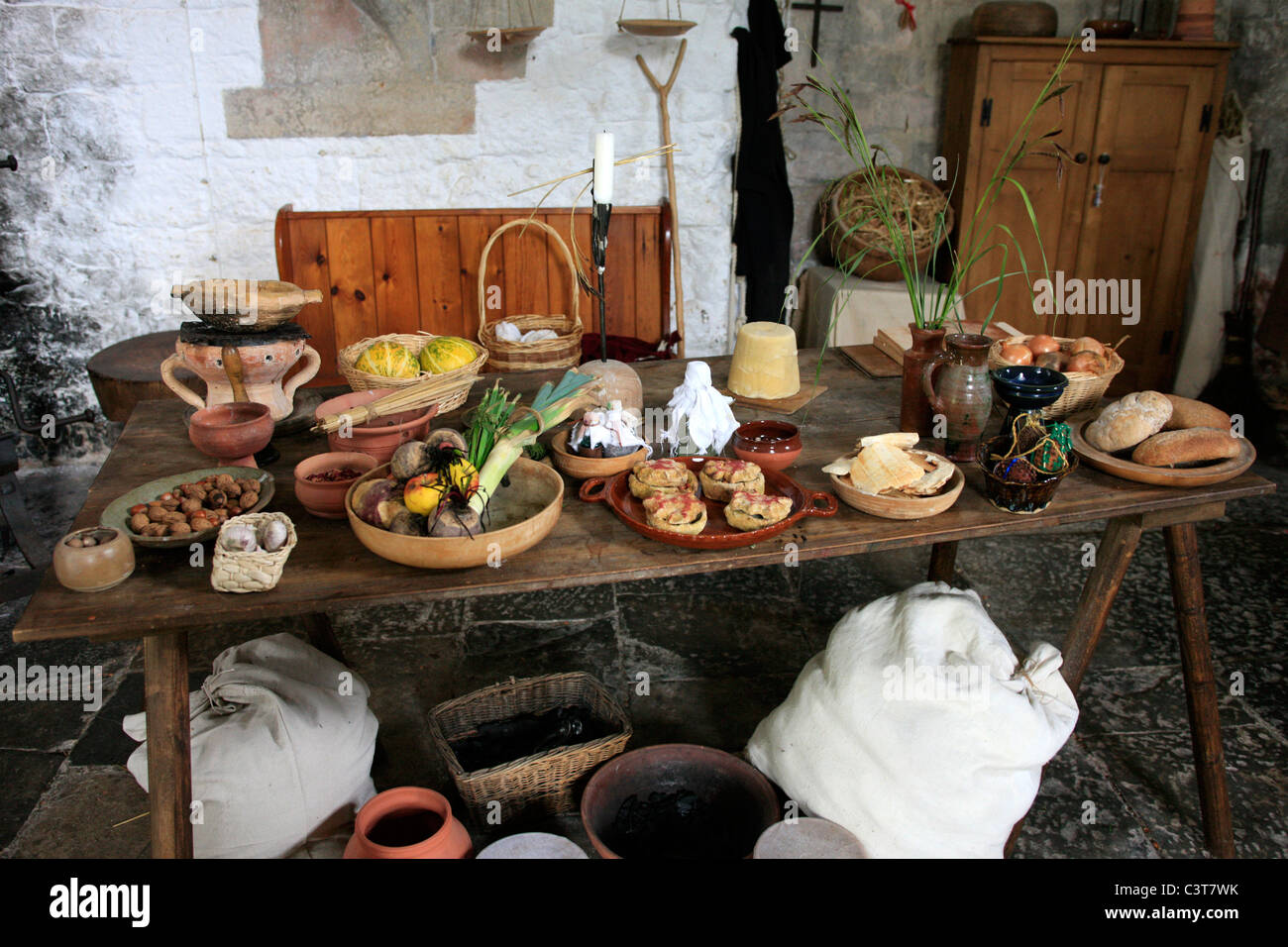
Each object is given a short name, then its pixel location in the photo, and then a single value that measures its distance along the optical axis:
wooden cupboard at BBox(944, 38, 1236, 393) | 4.92
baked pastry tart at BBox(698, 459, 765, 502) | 2.14
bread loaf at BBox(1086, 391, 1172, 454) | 2.29
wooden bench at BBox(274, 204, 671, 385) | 4.27
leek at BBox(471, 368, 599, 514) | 2.00
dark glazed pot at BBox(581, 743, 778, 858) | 2.19
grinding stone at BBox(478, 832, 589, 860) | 2.05
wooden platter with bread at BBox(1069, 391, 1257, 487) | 2.21
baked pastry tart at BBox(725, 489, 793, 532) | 2.02
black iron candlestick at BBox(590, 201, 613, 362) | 2.51
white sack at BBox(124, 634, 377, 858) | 2.20
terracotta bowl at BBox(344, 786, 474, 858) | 2.07
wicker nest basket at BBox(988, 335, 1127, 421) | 2.52
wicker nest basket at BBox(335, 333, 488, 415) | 2.46
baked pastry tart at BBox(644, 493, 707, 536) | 2.00
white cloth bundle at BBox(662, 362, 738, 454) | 2.43
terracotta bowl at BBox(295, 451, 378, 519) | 2.06
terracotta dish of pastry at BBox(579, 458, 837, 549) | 1.99
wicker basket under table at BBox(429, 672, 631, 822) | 2.32
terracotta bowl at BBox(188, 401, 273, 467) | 2.22
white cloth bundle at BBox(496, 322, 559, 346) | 3.61
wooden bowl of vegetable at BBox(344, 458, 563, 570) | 1.85
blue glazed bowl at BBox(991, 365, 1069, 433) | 2.19
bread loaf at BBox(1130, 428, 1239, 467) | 2.21
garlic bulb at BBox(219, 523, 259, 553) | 1.82
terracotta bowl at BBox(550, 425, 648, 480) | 2.23
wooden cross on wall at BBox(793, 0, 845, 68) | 5.23
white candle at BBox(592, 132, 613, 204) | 2.41
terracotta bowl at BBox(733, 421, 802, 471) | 2.28
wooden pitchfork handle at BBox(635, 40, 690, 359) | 4.28
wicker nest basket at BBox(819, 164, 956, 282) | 5.04
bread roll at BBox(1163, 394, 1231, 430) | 2.33
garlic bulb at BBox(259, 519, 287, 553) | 1.83
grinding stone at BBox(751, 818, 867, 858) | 2.01
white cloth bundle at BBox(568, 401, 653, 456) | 2.27
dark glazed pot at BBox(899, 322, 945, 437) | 2.48
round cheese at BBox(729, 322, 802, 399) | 2.74
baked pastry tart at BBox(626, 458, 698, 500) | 2.12
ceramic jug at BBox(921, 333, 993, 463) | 2.28
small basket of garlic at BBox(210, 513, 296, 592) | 1.78
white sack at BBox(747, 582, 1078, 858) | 2.09
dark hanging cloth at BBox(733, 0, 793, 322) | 4.38
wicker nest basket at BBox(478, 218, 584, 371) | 3.51
